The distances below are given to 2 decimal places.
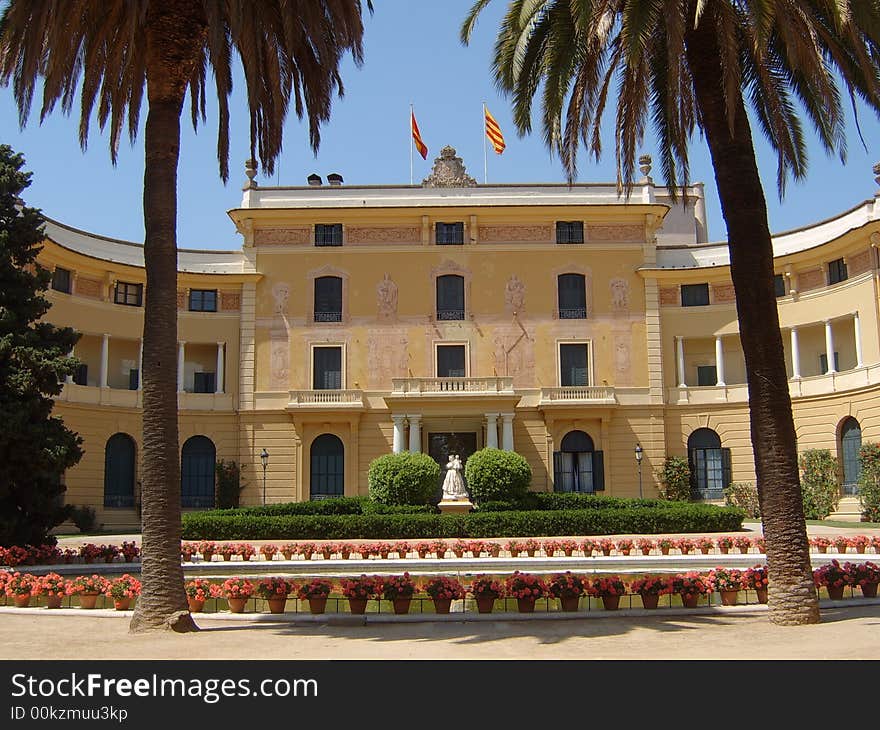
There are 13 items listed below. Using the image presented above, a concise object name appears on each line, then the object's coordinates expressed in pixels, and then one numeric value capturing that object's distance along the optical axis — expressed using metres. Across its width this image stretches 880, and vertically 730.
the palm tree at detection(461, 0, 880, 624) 12.39
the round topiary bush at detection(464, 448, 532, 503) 34.00
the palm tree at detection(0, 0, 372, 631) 12.56
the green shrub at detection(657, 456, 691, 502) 41.41
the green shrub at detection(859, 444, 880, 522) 35.34
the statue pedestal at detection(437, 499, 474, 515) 32.66
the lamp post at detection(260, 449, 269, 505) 39.56
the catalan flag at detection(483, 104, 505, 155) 44.25
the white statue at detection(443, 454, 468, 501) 33.16
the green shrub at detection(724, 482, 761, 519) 40.00
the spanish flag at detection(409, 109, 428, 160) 44.75
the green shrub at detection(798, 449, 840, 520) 38.31
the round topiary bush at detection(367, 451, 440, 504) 33.44
